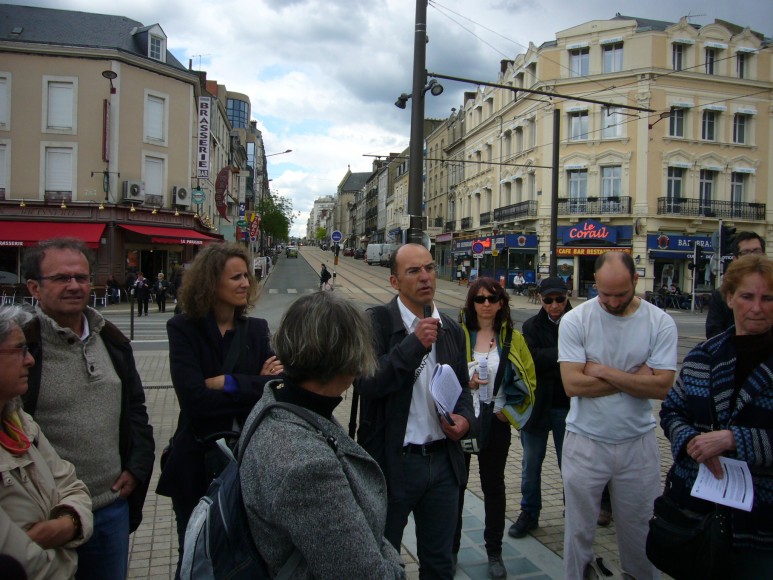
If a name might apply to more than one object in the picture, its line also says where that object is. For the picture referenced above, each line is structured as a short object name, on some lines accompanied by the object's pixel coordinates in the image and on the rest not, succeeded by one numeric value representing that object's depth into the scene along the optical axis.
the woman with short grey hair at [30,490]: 1.87
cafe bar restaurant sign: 33.09
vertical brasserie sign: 29.89
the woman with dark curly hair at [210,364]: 2.69
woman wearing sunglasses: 3.89
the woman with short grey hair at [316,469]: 1.52
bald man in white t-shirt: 3.23
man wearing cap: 4.44
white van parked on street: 67.31
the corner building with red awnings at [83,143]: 24.78
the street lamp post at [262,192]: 61.67
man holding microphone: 2.79
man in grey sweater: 2.41
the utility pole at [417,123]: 8.41
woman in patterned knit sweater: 2.42
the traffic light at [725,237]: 10.02
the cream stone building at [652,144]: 32.38
